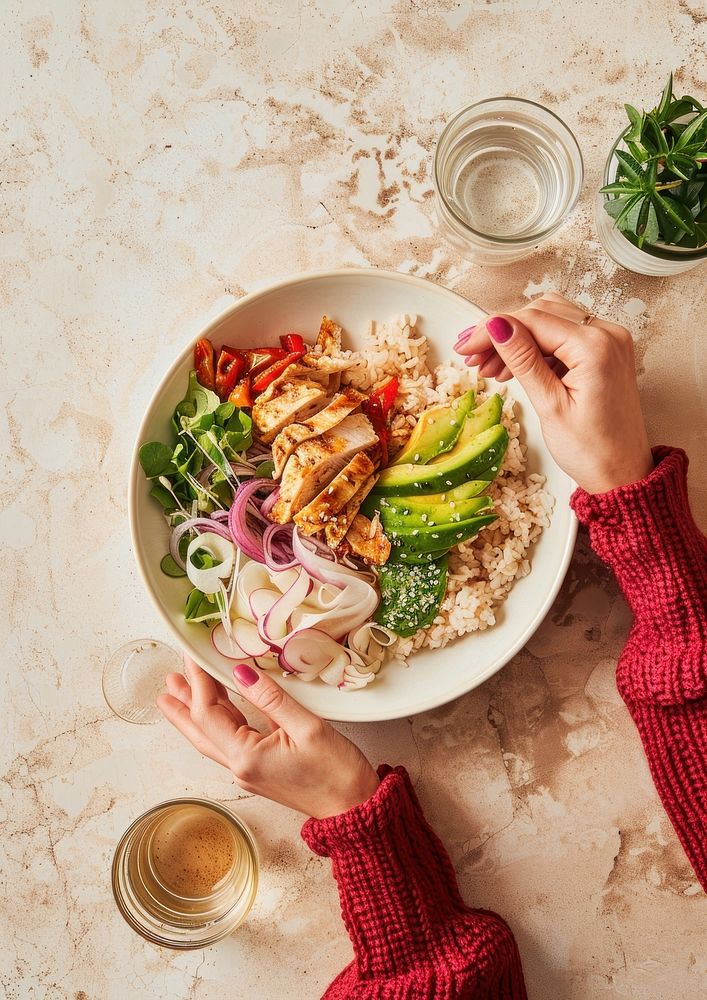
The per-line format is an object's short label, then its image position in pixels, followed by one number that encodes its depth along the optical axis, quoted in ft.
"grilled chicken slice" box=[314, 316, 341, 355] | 2.79
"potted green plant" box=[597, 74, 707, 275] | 2.62
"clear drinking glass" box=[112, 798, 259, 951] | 2.81
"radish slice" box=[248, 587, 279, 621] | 2.75
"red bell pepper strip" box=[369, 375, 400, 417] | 2.77
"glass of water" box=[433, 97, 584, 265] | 2.81
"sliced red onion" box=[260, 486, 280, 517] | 2.77
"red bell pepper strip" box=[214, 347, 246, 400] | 2.74
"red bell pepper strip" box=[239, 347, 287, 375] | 2.76
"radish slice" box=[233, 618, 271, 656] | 2.75
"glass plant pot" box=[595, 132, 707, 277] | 2.71
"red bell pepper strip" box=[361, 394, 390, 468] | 2.76
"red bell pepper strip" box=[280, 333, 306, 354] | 2.78
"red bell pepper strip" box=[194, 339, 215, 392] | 2.72
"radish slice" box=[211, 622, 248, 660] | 2.76
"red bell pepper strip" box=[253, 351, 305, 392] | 2.75
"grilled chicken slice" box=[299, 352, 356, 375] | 2.74
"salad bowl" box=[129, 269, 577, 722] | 2.73
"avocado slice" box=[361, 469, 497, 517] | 2.73
